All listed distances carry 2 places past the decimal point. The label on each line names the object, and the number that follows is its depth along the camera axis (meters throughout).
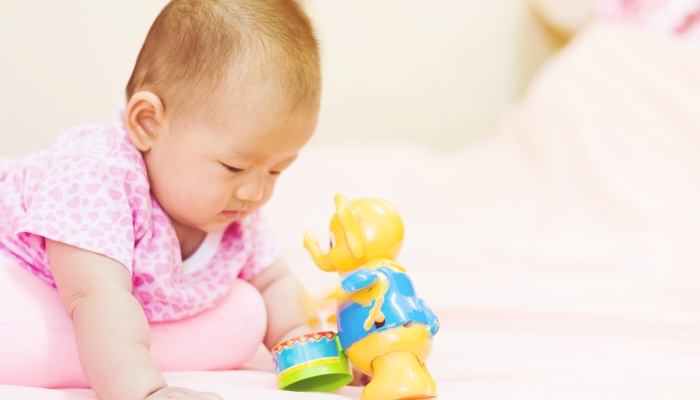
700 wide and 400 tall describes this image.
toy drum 0.75
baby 0.76
